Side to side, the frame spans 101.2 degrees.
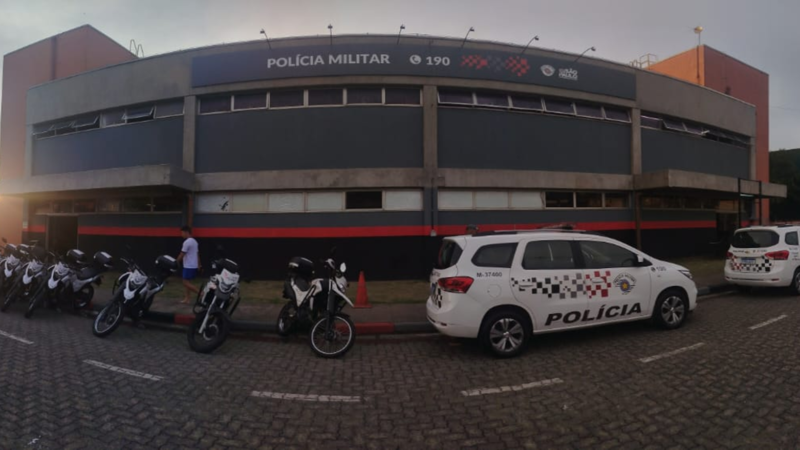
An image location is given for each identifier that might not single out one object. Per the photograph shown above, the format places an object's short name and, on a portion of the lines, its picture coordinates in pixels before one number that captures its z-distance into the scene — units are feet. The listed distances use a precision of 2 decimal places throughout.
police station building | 35.73
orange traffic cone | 24.19
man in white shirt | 25.23
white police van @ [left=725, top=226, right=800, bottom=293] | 25.43
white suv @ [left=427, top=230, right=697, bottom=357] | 14.90
